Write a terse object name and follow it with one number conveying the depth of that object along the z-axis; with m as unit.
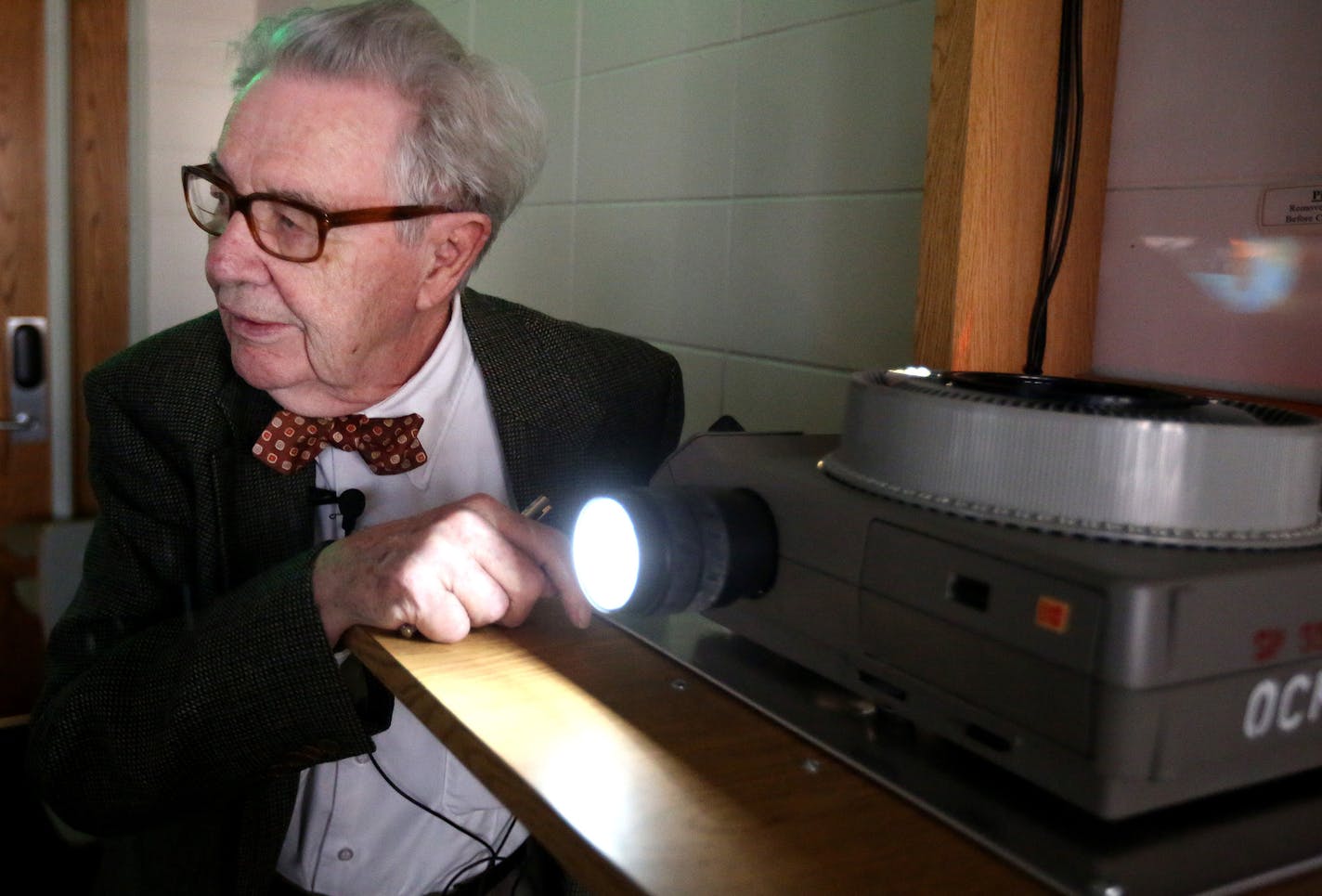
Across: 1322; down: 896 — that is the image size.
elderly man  0.87
